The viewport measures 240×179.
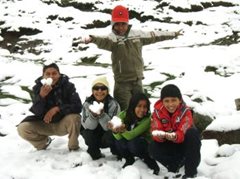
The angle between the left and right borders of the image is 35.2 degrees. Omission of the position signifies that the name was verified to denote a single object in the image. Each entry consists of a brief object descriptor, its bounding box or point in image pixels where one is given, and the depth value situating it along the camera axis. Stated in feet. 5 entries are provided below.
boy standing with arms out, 17.47
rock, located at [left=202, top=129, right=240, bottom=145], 15.44
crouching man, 16.08
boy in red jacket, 12.48
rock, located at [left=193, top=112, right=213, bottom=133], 18.74
